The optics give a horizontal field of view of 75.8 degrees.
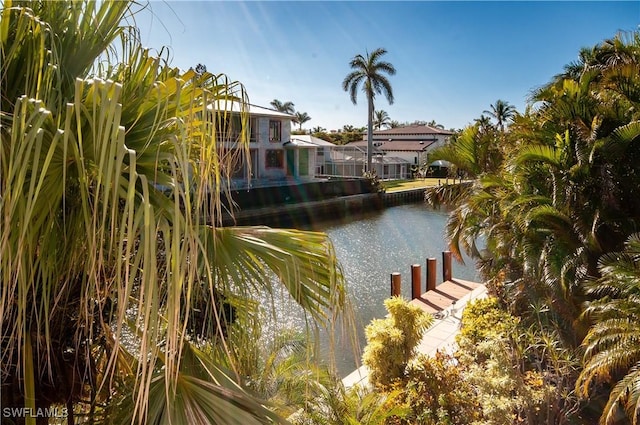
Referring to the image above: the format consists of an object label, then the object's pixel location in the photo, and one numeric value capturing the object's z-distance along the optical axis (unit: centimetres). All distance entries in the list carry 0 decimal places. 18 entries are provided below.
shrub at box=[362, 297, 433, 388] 610
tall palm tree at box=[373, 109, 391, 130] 7639
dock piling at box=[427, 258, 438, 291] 1312
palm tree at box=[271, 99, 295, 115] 7456
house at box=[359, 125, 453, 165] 5341
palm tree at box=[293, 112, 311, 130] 7915
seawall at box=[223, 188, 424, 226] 2480
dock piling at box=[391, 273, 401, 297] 1156
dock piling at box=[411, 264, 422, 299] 1219
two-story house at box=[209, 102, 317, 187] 3189
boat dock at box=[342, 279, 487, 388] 848
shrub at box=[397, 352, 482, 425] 512
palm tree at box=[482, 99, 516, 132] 5634
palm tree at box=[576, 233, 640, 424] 448
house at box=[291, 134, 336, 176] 3826
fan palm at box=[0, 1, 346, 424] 125
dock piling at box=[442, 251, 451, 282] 1392
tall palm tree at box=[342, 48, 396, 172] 3716
